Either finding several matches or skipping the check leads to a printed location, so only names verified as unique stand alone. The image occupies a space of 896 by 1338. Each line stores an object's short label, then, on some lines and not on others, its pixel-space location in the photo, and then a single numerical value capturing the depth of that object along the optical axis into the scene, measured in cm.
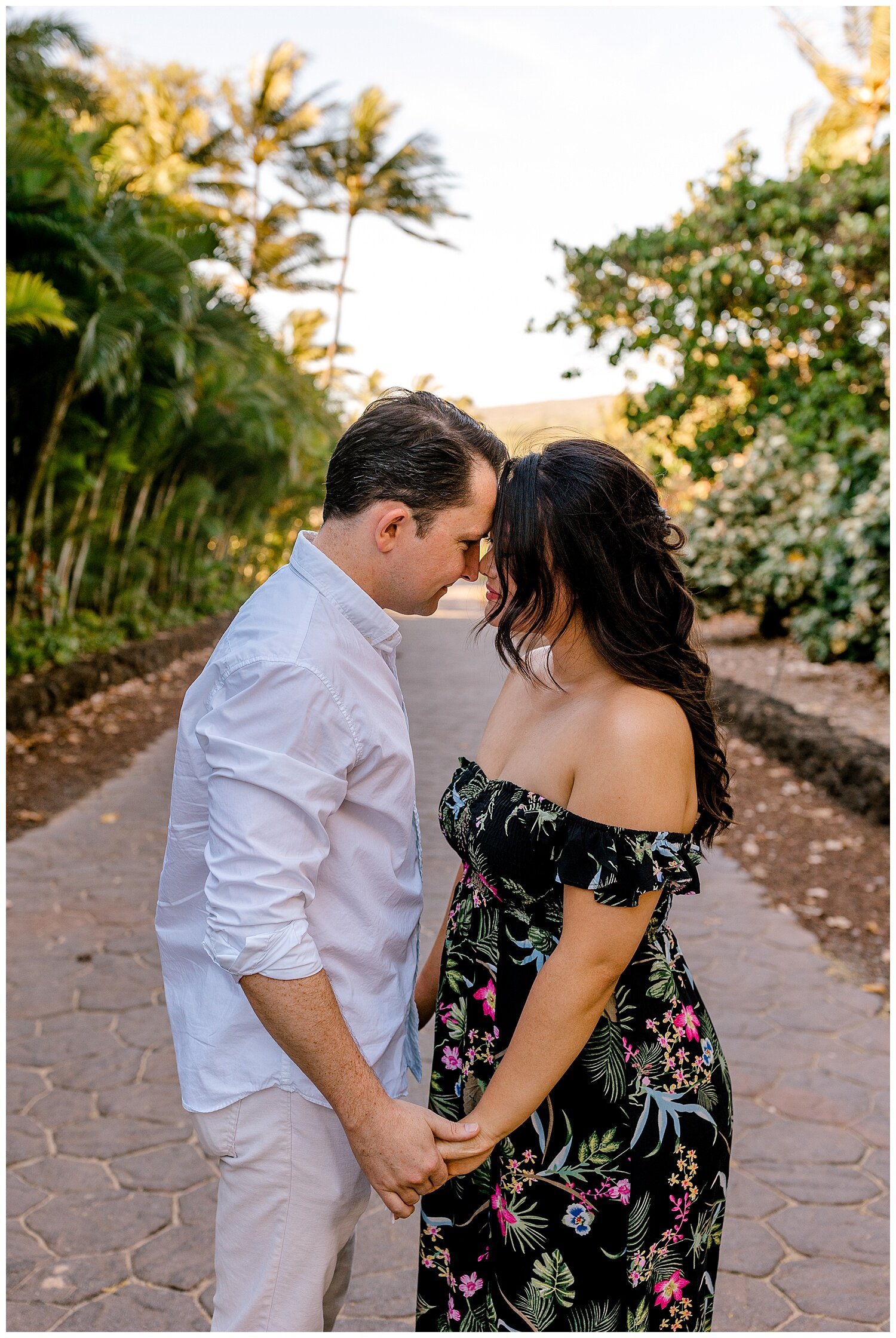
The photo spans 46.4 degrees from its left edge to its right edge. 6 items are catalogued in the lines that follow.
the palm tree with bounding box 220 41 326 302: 2186
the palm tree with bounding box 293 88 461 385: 2483
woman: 160
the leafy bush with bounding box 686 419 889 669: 915
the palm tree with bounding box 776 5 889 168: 1146
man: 153
